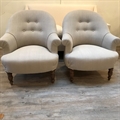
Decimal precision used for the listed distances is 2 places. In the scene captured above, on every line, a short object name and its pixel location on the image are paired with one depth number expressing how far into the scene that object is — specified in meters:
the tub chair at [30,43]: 1.82
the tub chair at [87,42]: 1.91
